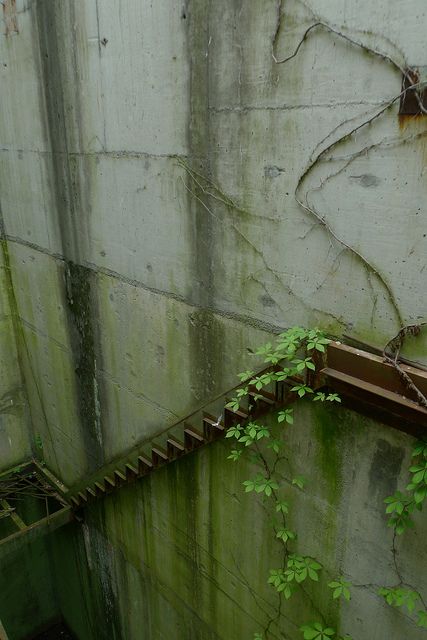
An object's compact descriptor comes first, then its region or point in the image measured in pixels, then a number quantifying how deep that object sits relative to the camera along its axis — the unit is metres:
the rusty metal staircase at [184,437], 3.43
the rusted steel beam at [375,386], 2.64
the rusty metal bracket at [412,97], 2.35
